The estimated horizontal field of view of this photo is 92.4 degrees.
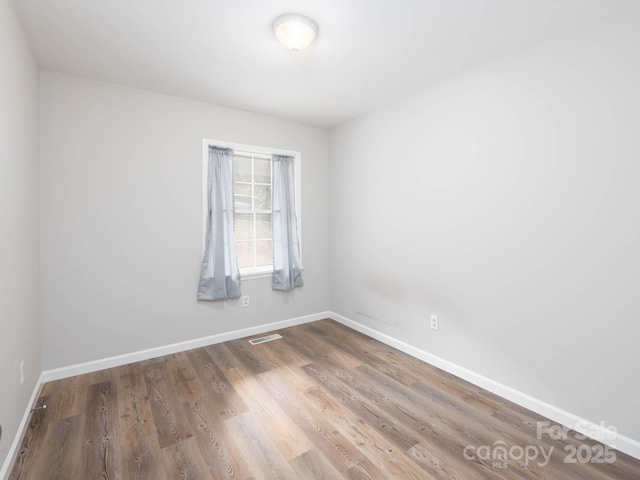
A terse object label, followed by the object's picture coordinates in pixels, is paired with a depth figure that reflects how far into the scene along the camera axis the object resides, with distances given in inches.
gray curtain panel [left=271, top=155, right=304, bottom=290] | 146.0
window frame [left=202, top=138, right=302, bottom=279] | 126.3
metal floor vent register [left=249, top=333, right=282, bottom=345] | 132.6
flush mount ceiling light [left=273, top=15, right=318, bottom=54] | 73.9
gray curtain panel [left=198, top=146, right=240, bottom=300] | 127.6
